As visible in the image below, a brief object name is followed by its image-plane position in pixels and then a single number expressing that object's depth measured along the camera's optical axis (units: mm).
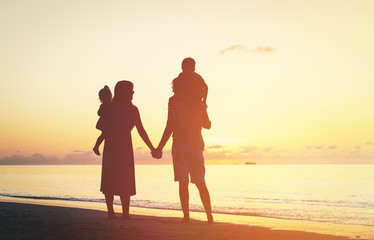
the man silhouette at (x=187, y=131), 7566
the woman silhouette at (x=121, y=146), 8484
